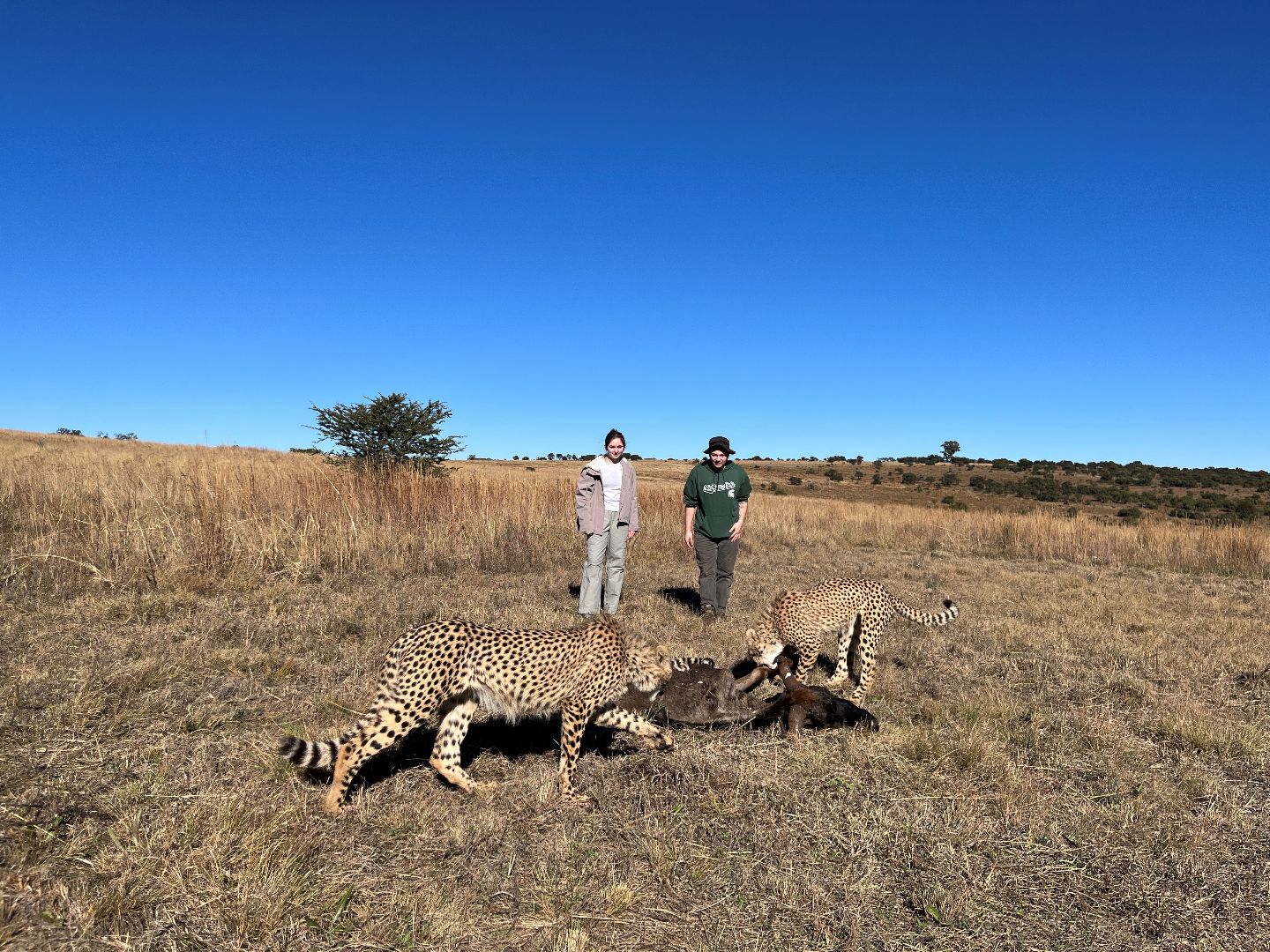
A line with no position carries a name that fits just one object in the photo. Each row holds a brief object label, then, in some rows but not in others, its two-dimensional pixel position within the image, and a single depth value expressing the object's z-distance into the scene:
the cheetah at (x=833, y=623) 6.19
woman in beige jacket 7.60
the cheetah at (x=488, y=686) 3.55
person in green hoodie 8.04
